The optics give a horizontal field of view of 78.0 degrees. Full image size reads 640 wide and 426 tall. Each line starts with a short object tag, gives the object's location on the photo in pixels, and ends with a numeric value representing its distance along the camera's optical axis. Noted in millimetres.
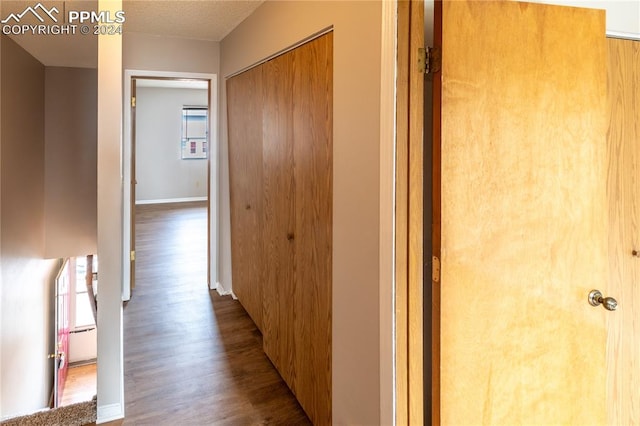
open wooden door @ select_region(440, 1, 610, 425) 1364
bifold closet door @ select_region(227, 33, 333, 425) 1876
